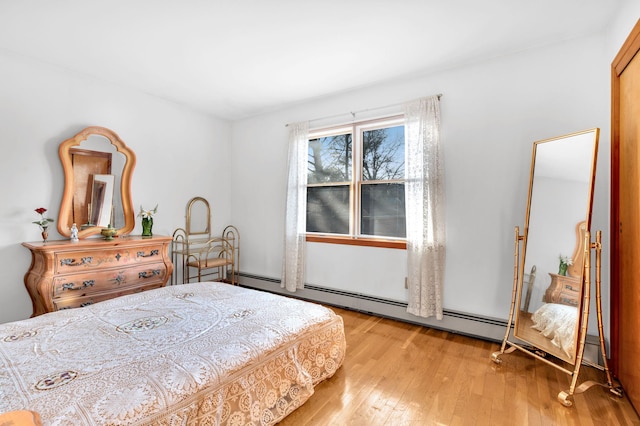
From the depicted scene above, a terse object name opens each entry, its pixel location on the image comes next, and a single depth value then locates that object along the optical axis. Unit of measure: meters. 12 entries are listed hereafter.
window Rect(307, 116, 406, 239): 3.28
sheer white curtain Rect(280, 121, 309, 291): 3.75
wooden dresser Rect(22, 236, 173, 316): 2.49
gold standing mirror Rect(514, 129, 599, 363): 1.96
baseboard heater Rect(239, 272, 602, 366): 2.60
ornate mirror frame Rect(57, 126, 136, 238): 2.87
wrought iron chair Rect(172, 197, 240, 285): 3.87
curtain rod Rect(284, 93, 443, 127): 3.10
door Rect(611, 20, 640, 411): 1.74
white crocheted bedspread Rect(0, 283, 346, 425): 1.08
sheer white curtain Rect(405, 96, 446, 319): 2.85
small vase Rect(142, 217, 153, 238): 3.43
